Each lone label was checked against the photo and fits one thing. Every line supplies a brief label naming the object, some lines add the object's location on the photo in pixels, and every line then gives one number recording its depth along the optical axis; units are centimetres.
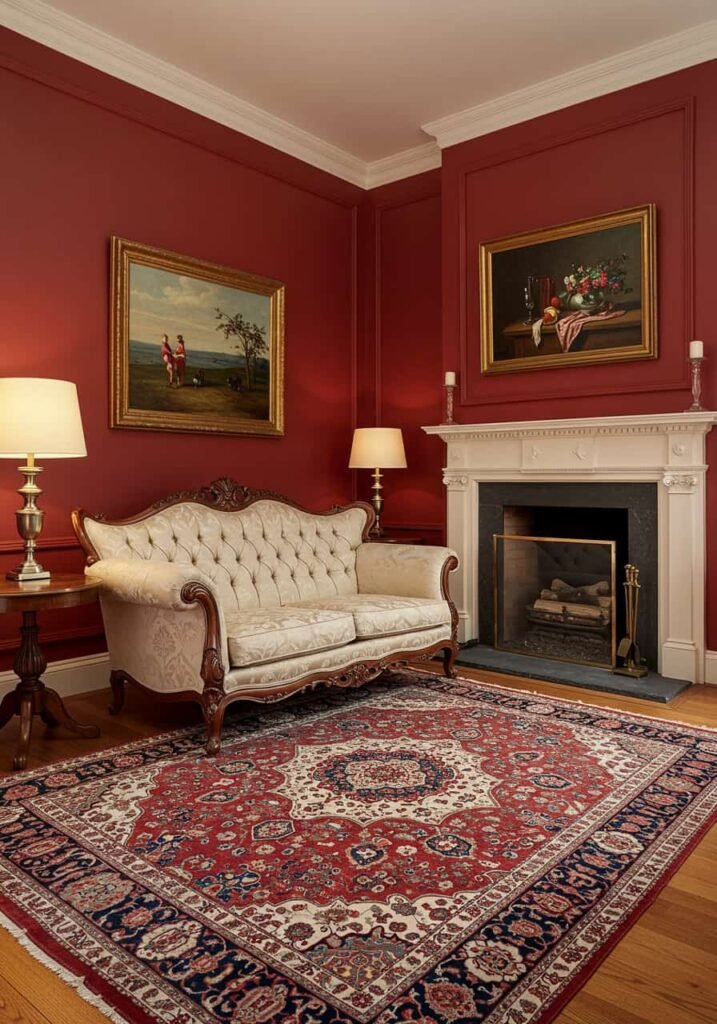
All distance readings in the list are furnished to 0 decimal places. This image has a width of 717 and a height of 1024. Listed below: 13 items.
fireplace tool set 393
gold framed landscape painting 392
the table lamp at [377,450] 467
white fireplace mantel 381
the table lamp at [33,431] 291
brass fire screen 416
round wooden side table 277
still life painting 400
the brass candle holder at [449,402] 473
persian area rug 153
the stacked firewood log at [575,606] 417
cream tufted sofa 295
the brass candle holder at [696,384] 375
